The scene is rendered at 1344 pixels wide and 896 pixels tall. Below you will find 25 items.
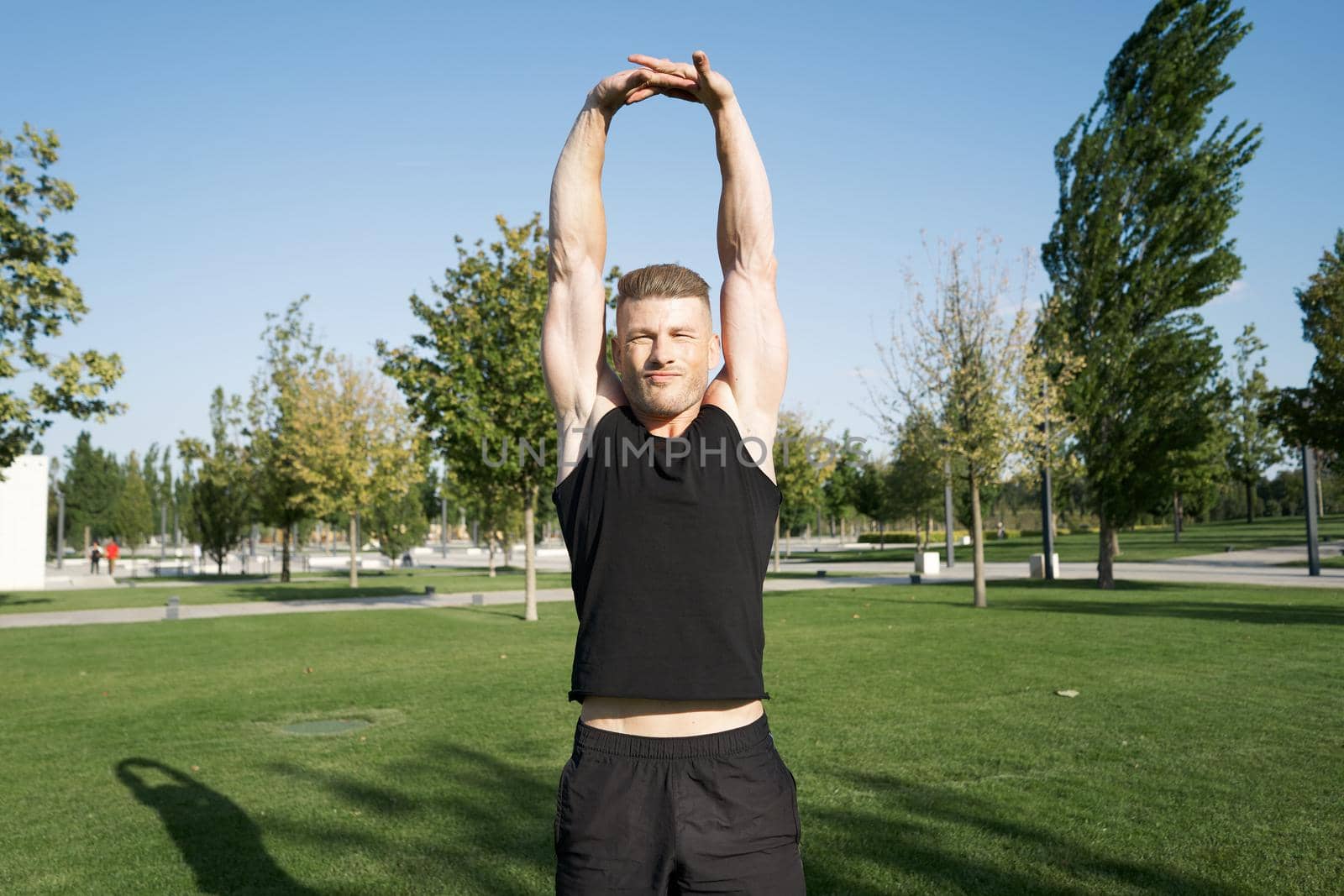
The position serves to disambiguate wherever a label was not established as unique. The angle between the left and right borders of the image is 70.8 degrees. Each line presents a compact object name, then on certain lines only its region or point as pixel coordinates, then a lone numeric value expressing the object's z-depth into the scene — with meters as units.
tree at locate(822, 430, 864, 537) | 54.38
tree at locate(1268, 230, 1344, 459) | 17.97
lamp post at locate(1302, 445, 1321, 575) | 25.95
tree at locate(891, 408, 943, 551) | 20.95
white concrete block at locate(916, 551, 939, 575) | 31.84
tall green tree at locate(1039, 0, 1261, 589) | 24.91
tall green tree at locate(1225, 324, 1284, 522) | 48.97
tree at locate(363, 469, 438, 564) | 46.75
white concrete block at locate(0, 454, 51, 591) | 35.47
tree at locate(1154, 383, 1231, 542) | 24.94
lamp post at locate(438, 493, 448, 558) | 61.97
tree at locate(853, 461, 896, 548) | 51.51
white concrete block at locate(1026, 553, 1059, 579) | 28.98
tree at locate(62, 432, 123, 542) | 63.25
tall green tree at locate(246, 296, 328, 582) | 32.94
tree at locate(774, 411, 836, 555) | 35.94
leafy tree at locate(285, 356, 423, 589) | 28.92
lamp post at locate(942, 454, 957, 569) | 36.96
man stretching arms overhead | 2.29
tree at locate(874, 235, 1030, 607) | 20.42
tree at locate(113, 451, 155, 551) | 65.38
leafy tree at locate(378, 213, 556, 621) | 19.16
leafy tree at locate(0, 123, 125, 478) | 21.08
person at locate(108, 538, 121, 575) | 43.41
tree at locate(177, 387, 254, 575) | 37.88
